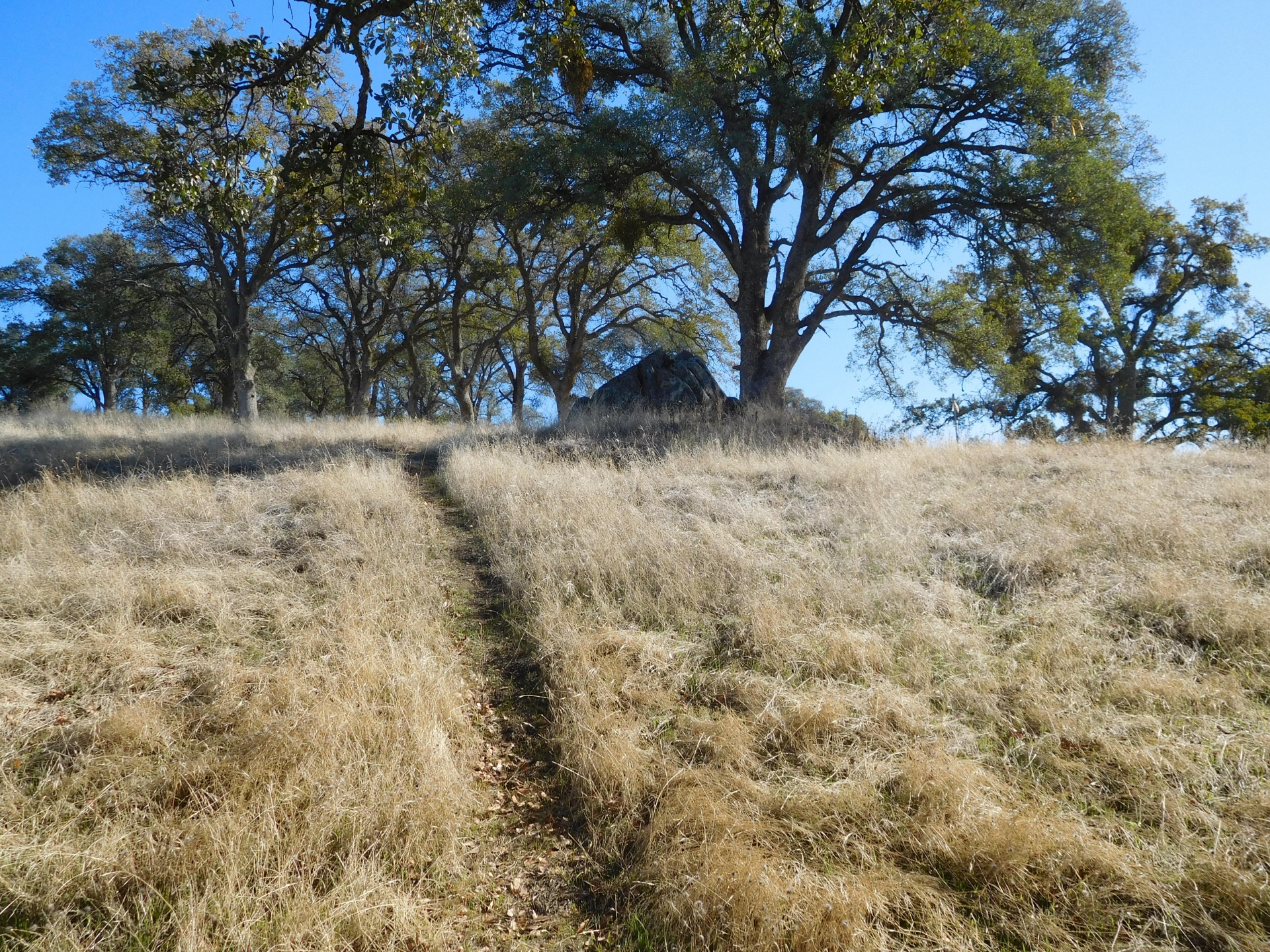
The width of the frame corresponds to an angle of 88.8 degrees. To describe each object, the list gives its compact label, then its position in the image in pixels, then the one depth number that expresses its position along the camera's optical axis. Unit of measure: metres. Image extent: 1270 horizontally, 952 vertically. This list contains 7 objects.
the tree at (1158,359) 18.41
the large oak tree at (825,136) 11.95
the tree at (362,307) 22.84
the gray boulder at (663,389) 15.91
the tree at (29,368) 26.75
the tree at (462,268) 16.92
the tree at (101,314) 21.05
